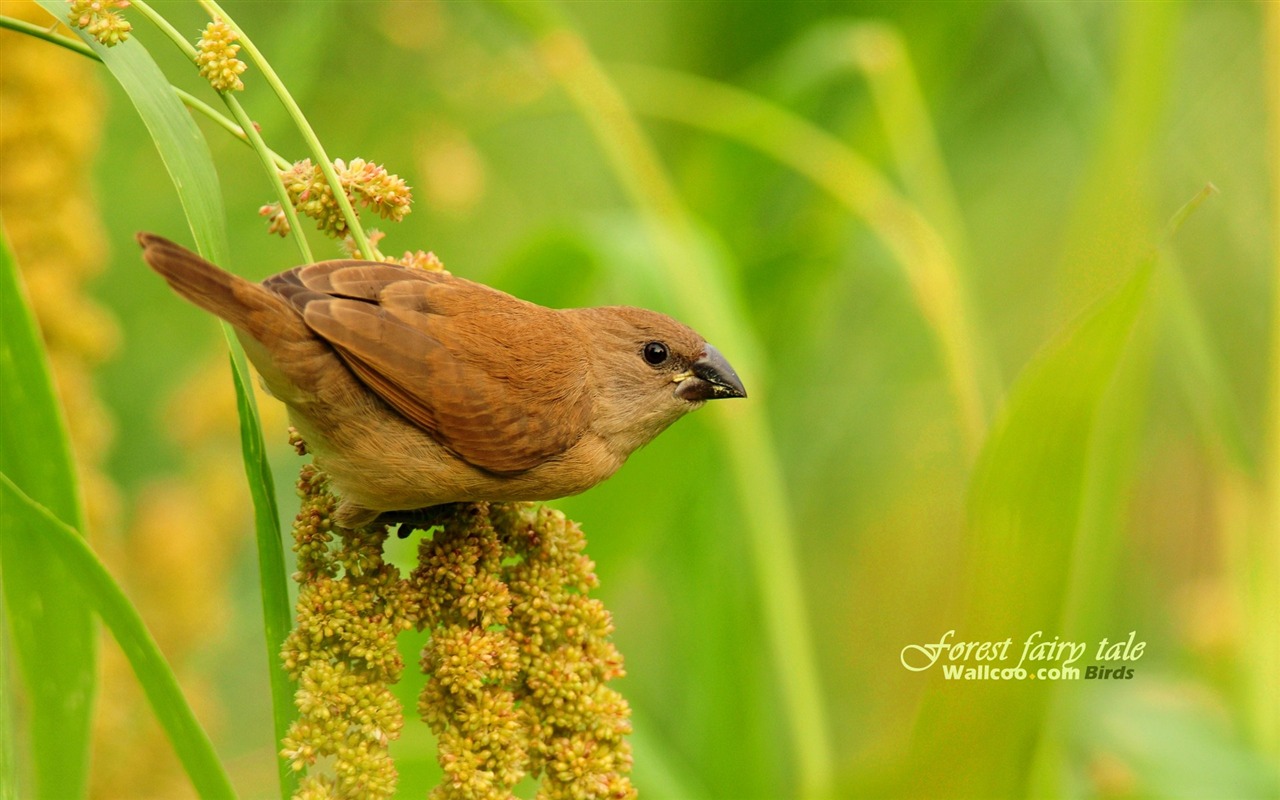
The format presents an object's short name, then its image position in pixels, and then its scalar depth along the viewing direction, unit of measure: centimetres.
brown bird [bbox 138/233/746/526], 395
